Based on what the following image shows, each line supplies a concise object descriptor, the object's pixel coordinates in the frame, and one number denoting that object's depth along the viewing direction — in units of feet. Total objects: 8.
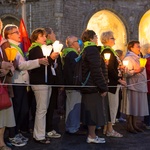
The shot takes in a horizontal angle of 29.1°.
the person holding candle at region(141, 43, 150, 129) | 22.17
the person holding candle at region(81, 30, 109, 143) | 16.62
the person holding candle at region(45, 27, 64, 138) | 19.02
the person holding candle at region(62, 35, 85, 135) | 20.24
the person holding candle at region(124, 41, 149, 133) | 20.34
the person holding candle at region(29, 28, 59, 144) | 16.90
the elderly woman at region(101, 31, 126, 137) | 19.11
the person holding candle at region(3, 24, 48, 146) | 16.93
